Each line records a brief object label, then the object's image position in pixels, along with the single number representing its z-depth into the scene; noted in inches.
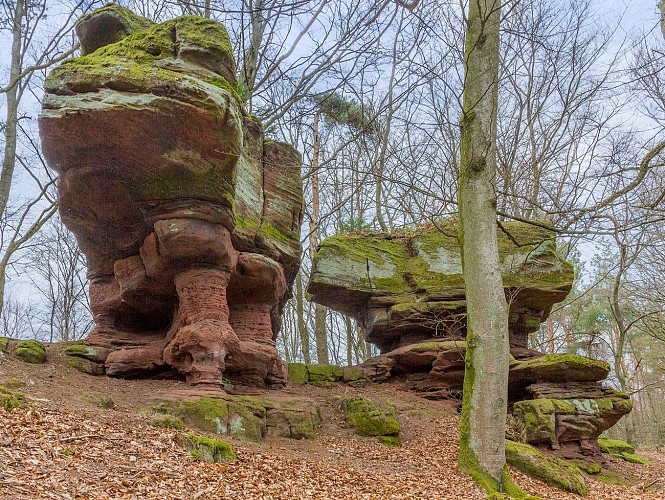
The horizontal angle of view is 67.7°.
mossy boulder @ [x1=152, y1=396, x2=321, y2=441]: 295.6
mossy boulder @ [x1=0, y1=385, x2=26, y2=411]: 213.8
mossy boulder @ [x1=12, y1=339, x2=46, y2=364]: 351.3
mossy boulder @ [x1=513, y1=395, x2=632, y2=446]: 404.5
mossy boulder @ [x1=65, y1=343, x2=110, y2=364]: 380.8
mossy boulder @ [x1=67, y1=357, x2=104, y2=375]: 369.4
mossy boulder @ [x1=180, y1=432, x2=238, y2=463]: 226.5
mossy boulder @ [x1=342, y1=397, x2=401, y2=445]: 378.3
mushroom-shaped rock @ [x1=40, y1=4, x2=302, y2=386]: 328.8
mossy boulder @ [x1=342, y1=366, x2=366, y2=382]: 522.0
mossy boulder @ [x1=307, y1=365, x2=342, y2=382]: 508.1
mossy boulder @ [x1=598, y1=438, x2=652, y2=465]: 496.7
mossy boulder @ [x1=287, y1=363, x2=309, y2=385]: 495.8
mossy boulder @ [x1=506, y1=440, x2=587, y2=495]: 332.2
